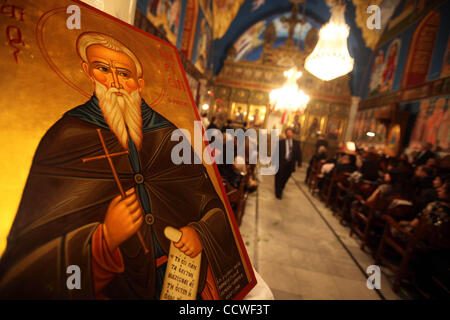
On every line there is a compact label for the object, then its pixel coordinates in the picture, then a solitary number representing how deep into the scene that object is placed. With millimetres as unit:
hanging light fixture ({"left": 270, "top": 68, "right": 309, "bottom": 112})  6641
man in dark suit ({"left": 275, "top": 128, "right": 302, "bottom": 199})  5258
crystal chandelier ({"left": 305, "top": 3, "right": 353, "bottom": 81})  2992
